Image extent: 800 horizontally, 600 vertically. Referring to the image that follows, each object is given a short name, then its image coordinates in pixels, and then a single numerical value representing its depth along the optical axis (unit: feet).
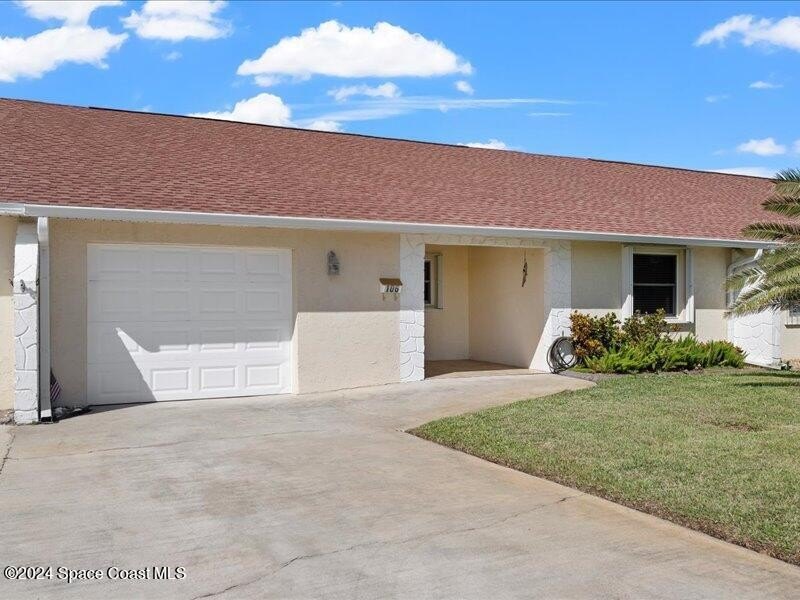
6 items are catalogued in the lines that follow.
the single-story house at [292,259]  33.50
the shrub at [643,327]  46.01
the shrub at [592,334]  45.29
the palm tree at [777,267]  34.76
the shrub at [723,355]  47.55
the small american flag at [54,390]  31.75
